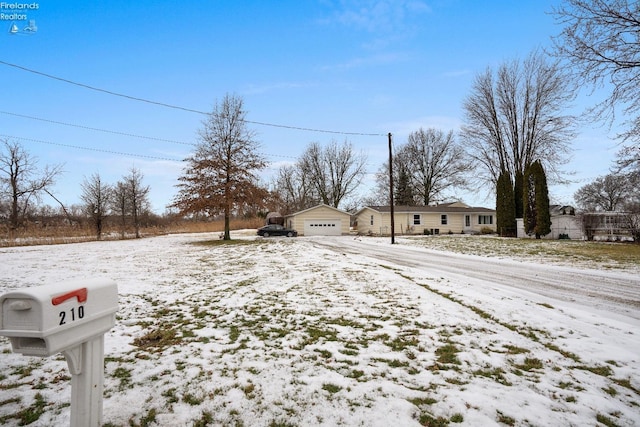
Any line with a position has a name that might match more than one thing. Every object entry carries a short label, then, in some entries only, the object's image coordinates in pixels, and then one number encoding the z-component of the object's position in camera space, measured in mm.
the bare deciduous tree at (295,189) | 47469
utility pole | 20414
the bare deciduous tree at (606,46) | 6332
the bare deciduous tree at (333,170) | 45531
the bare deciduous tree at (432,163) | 40531
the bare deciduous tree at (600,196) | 47250
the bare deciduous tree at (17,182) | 28672
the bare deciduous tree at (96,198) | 26728
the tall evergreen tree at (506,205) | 26281
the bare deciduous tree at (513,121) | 25297
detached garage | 31489
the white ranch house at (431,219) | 31839
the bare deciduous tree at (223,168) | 20891
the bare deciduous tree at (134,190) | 29969
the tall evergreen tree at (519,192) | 26484
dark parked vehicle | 28281
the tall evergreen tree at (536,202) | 22953
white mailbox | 1421
